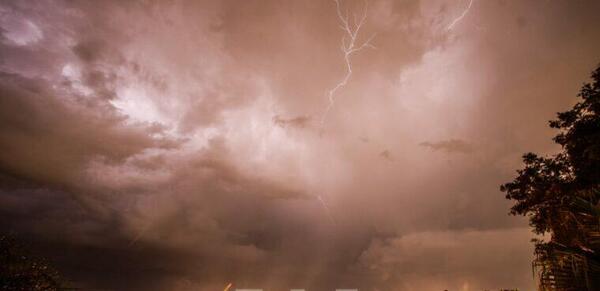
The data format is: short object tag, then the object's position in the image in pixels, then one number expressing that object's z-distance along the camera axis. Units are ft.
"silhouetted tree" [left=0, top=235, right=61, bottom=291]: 60.51
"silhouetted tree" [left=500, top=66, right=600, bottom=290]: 20.48
